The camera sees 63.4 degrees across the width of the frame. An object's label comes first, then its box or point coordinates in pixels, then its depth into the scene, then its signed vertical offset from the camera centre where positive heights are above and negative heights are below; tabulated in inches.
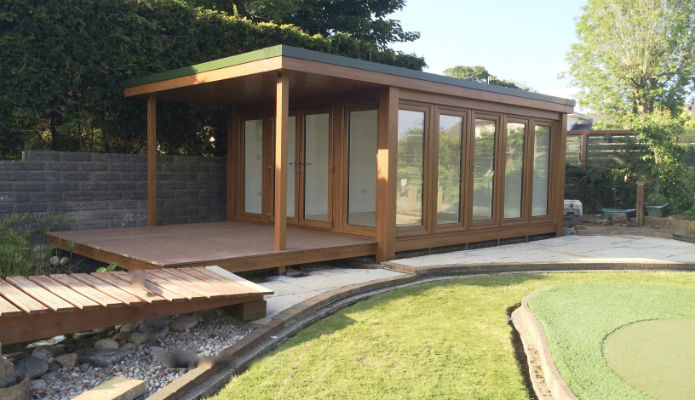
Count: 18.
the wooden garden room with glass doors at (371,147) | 264.1 +18.1
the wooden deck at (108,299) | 133.3 -33.5
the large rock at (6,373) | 124.5 -44.9
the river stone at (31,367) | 130.3 -45.9
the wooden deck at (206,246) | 227.3 -32.5
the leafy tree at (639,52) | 730.8 +177.5
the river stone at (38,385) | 125.6 -47.9
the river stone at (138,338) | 156.7 -45.9
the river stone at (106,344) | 152.2 -46.5
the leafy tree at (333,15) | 579.8 +195.2
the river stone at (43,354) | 139.6 -45.6
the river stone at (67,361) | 139.3 -46.7
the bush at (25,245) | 222.3 -32.4
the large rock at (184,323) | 166.2 -44.4
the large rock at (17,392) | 117.0 -46.2
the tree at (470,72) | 1887.1 +362.8
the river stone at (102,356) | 142.6 -47.3
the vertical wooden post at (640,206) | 452.1 -20.0
